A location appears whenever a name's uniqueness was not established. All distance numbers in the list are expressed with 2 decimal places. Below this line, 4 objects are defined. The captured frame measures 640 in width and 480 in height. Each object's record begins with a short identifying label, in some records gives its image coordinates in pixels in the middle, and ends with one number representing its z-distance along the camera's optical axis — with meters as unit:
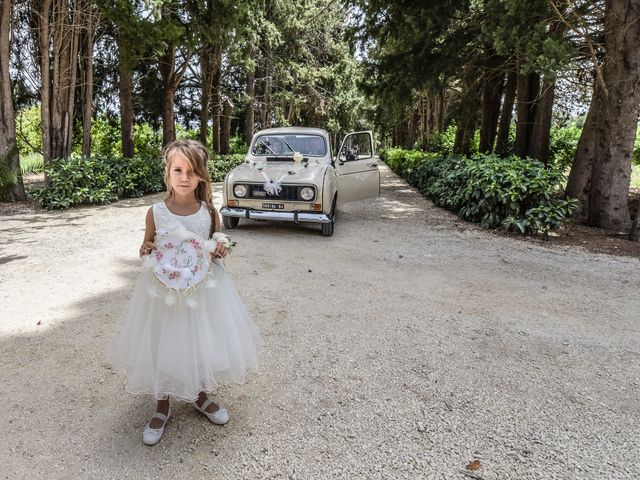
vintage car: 6.92
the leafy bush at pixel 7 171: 9.16
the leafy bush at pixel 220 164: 15.92
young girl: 2.16
